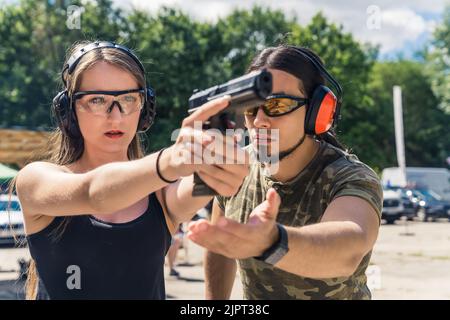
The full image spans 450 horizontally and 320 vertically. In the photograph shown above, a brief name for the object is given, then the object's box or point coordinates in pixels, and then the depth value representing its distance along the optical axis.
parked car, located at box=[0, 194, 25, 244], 13.43
